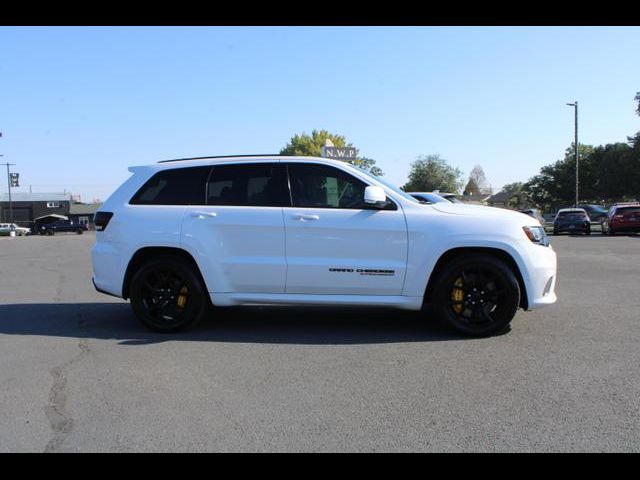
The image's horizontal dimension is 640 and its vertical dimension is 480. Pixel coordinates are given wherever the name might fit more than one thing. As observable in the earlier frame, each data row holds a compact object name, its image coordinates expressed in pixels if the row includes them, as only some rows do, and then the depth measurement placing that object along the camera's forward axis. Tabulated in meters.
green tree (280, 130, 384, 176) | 63.02
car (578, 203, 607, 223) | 39.41
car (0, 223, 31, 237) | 52.22
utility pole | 64.26
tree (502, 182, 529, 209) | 78.35
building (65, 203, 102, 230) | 78.81
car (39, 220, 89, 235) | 51.78
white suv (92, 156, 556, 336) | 5.50
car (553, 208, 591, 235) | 26.45
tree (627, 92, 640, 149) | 42.91
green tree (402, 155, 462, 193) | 75.99
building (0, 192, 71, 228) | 78.88
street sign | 18.66
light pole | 37.31
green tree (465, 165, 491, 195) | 147.12
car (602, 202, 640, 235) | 24.23
